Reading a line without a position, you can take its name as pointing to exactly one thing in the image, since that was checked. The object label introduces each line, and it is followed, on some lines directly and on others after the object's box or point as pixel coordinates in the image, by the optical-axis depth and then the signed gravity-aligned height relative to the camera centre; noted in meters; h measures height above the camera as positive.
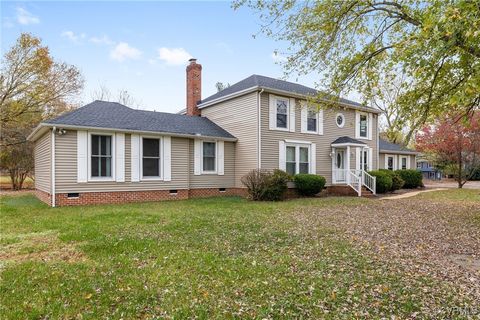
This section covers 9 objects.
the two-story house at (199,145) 11.55 +0.70
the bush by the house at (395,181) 18.88 -1.26
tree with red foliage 20.53 +1.08
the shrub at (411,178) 21.41 -1.23
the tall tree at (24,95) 20.05 +4.46
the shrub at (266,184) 13.13 -1.01
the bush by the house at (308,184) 14.95 -1.13
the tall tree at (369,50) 6.33 +2.92
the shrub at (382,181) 17.39 -1.15
